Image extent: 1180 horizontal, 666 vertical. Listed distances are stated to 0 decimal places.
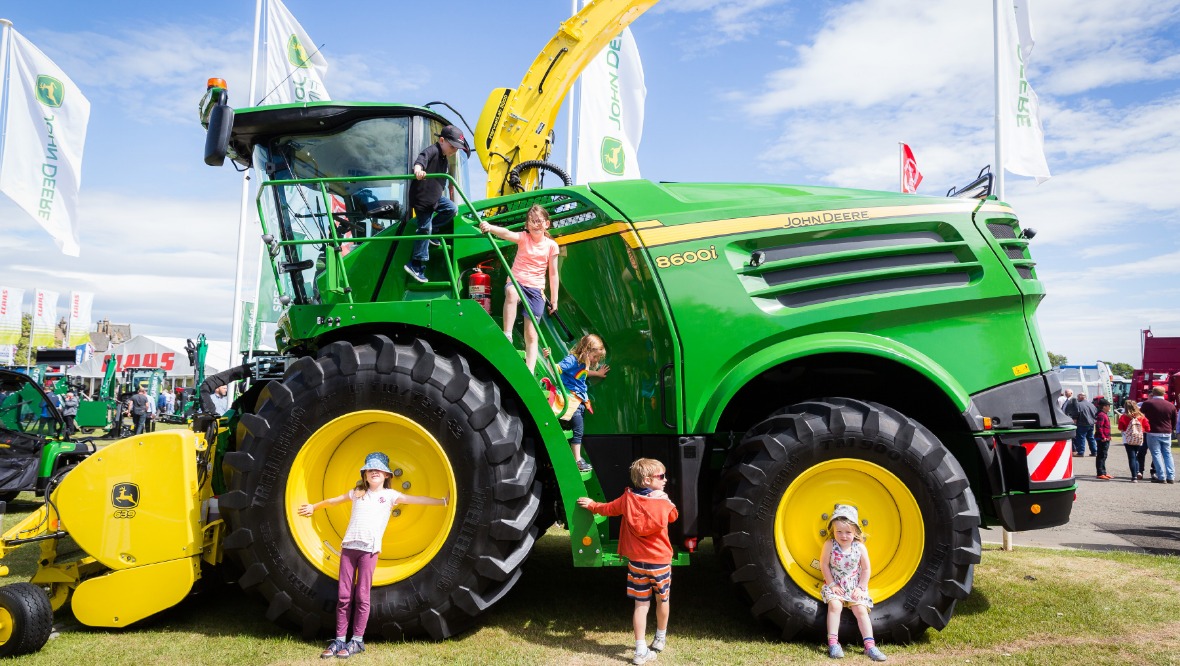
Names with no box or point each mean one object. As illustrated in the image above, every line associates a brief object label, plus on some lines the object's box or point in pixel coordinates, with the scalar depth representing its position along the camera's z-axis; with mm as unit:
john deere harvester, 4070
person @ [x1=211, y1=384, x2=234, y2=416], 15373
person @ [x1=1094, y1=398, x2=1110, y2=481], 13281
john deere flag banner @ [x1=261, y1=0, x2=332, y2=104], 14547
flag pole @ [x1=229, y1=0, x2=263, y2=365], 16095
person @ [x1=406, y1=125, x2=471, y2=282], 4684
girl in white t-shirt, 3943
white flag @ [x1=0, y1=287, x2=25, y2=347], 31625
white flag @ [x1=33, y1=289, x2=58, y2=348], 33812
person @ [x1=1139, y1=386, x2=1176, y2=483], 12242
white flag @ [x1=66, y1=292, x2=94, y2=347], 35119
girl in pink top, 4496
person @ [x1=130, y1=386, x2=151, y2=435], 19656
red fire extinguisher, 4785
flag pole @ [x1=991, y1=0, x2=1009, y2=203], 9523
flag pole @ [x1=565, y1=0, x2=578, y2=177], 12195
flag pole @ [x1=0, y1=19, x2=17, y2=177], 12906
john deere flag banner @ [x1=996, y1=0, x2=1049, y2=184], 9648
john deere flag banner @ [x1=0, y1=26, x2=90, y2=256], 12867
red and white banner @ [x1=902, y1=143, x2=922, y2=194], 10719
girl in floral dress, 3953
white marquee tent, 32750
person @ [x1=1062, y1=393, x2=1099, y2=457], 15188
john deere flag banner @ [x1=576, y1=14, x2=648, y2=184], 11383
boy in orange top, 3904
